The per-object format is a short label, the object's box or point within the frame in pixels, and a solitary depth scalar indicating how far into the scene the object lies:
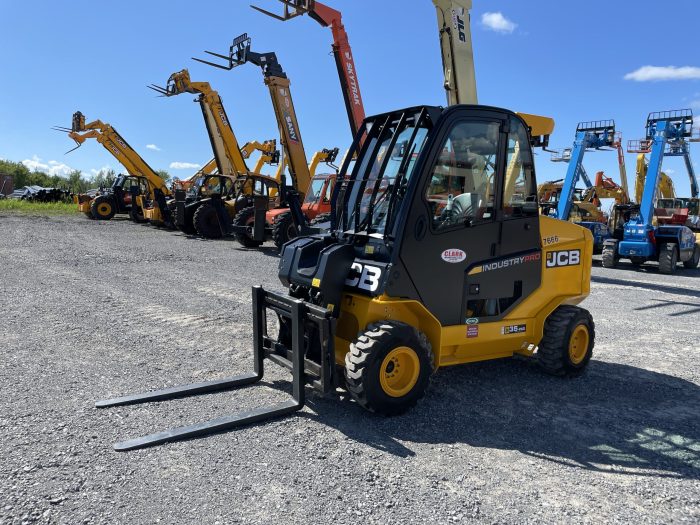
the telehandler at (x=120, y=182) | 23.72
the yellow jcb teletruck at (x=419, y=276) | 4.07
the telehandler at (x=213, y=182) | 17.62
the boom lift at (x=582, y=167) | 16.05
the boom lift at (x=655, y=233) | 14.96
